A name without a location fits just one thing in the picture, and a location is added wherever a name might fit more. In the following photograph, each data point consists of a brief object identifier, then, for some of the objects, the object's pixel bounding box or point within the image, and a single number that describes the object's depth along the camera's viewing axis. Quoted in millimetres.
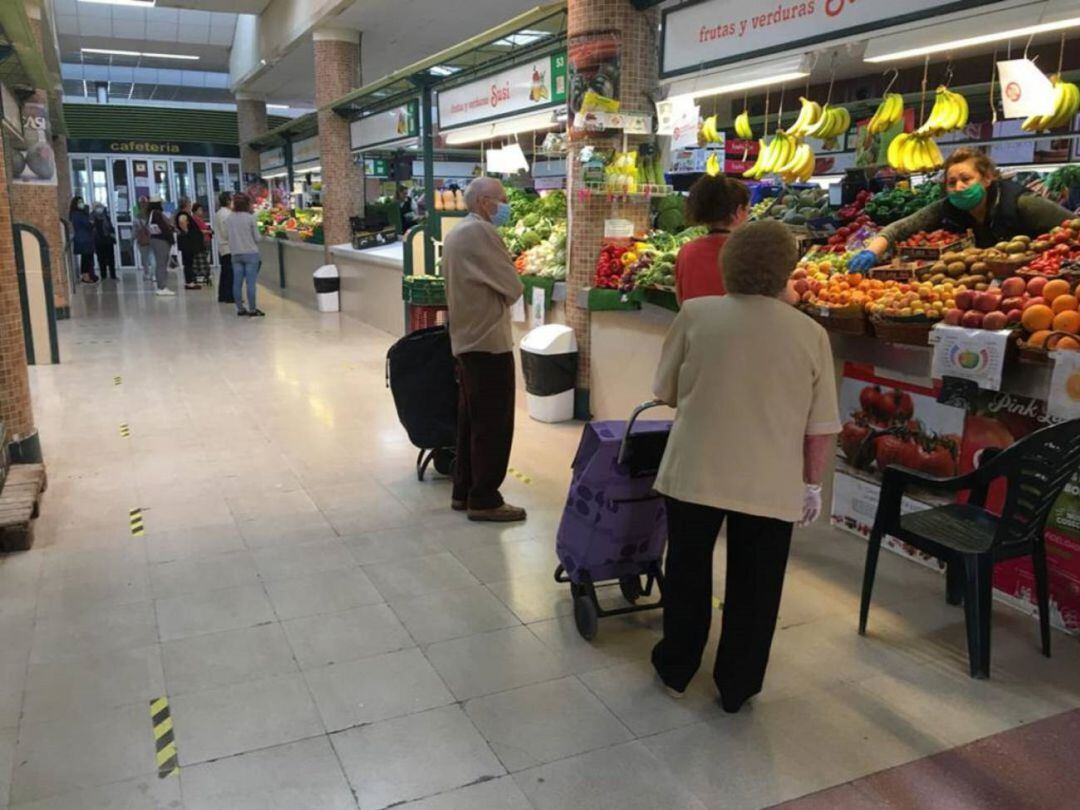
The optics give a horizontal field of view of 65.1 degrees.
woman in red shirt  3186
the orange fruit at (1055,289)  3068
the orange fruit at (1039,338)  2941
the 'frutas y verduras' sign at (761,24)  3968
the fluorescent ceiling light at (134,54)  17828
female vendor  3826
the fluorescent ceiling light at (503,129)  6680
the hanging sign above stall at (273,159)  16875
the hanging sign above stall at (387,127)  9258
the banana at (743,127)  6148
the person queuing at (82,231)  15617
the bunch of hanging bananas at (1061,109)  4145
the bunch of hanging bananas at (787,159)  5828
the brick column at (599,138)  5562
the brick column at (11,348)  4391
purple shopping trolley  2809
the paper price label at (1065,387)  2826
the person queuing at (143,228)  15798
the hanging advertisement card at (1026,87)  3928
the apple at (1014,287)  3197
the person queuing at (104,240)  16875
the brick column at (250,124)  19228
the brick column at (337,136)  11930
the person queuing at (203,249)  14422
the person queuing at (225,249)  11777
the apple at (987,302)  3201
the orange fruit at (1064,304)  2967
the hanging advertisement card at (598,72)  5559
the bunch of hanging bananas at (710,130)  5957
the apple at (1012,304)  3140
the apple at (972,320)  3188
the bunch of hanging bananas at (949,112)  4832
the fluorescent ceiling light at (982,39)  3527
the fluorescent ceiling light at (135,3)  13888
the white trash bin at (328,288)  11695
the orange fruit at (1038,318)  2994
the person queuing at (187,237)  14031
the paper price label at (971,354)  3057
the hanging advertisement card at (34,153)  9836
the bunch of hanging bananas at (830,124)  5414
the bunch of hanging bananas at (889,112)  5105
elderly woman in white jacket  2273
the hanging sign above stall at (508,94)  6383
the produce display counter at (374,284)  9672
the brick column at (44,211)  10117
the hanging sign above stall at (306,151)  13490
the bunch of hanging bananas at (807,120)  5438
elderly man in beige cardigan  3850
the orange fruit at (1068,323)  2910
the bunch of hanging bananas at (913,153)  5340
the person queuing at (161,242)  13617
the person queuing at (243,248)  11199
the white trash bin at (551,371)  5918
